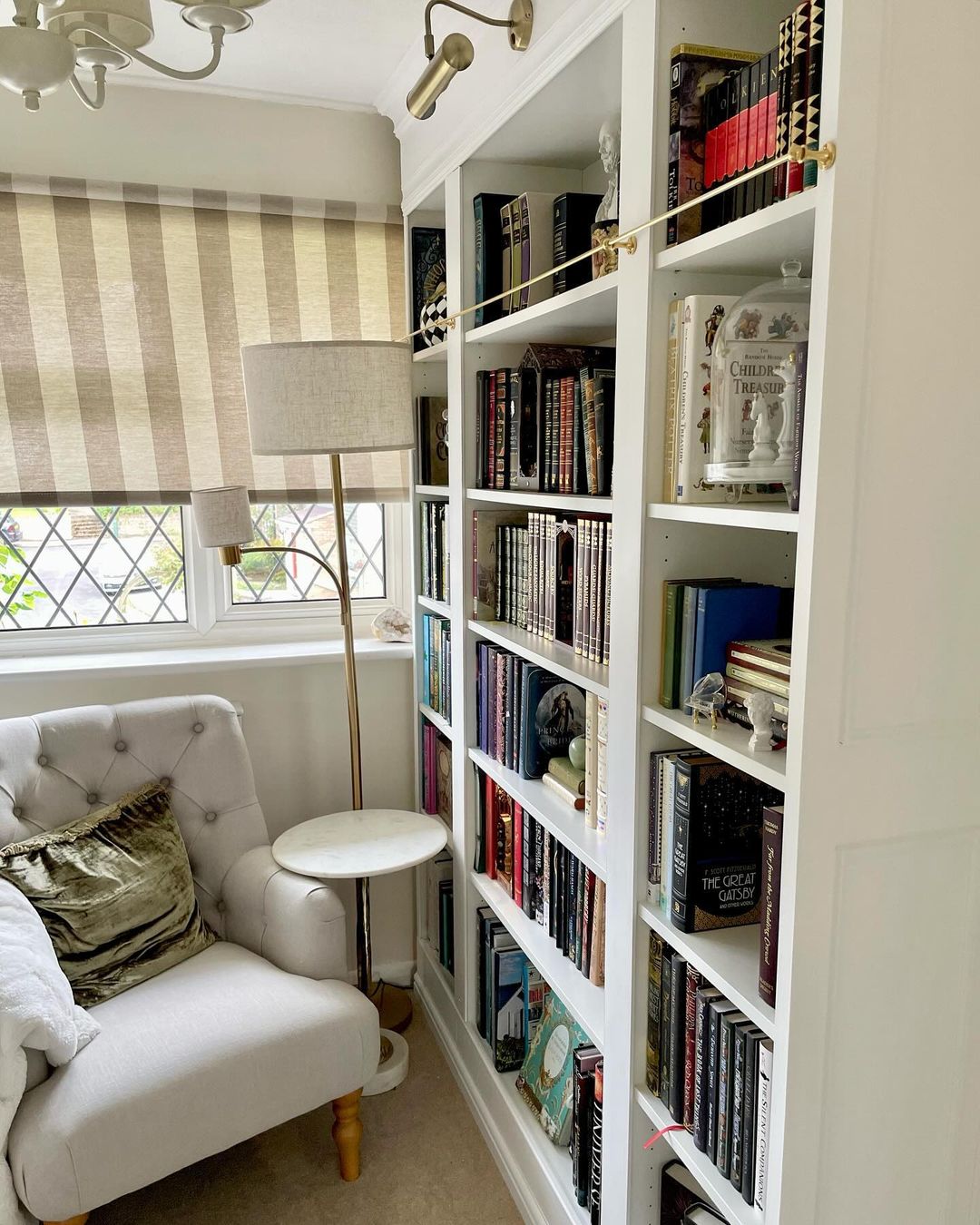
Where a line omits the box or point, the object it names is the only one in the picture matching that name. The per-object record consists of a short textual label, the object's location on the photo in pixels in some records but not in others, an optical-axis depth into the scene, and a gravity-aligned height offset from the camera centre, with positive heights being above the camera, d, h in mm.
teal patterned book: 1925 -1366
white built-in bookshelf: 1016 -291
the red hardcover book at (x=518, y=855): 2080 -963
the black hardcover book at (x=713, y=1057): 1336 -906
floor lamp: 2006 +28
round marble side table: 2160 -1019
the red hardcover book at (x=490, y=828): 2244 -977
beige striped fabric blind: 2400 +247
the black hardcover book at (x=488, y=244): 2018 +340
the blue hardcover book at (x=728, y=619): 1318 -297
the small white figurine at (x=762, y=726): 1185 -396
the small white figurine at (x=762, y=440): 1173 -47
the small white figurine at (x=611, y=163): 1596 +401
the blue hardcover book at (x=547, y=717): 1979 -640
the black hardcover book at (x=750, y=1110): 1271 -928
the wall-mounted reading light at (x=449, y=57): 1423 +522
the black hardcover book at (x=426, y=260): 2529 +389
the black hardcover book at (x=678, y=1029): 1421 -920
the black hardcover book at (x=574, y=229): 1796 +328
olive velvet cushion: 1996 -1019
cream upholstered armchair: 1667 -1174
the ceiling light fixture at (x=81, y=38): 1062 +447
